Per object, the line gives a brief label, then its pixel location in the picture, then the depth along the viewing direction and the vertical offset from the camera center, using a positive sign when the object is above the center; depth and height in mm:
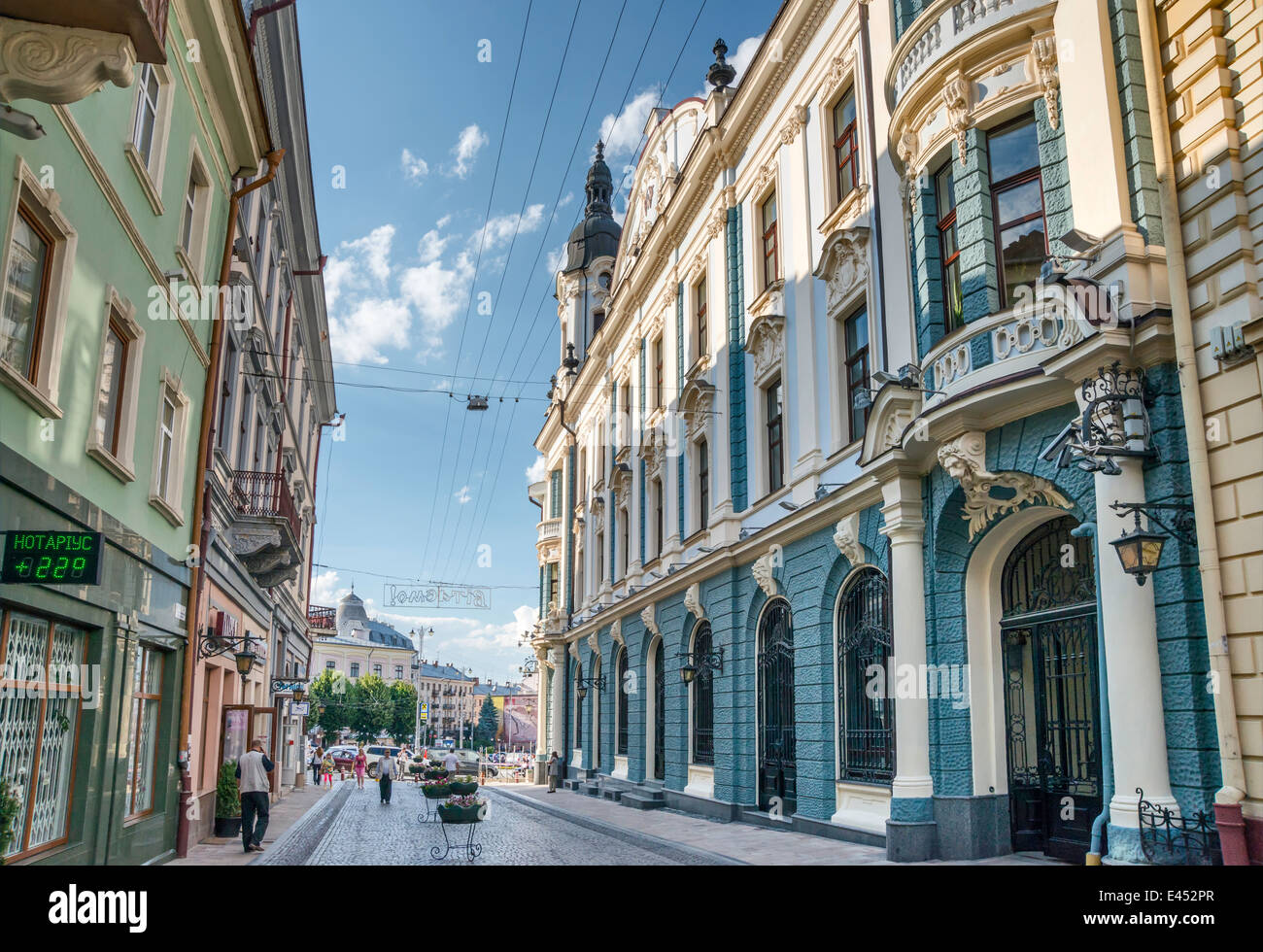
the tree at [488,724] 129250 -5270
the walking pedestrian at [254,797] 15180 -1703
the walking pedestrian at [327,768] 41888 -3541
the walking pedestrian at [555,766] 34881 -2888
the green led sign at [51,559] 7957 +1001
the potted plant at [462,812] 13602 -1732
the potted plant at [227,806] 17312 -2093
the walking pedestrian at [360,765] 39069 -3257
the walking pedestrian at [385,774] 27653 -2493
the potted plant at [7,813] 7484 -973
